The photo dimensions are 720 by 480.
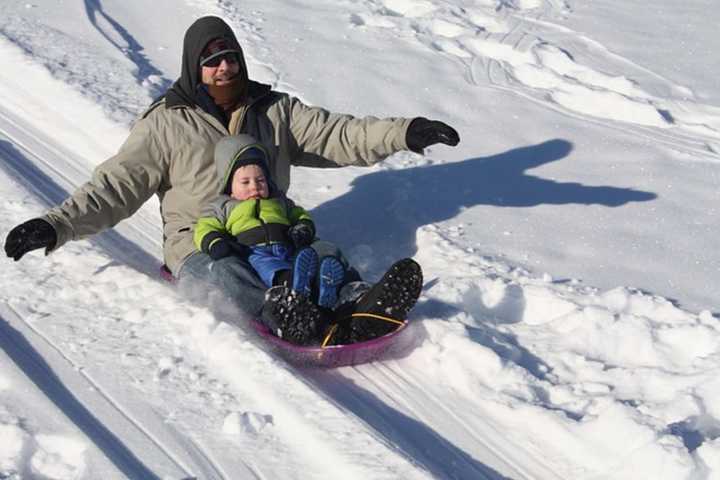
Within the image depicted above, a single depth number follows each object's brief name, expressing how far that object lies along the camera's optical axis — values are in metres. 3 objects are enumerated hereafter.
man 8.33
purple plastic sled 7.27
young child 7.57
